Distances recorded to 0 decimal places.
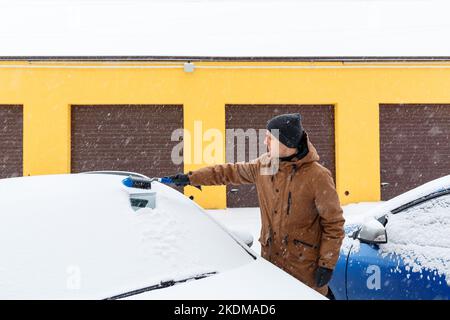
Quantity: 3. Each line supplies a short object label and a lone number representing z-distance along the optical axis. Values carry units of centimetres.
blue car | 283
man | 274
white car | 179
